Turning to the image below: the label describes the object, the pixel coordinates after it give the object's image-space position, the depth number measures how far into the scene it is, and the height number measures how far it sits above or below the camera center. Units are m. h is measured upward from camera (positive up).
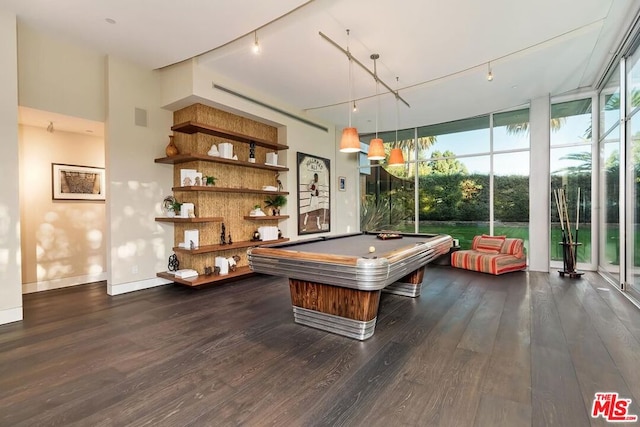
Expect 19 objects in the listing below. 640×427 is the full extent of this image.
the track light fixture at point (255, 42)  3.54 +2.06
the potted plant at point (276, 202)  6.06 +0.17
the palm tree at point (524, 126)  5.95 +1.73
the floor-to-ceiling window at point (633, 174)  3.87 +0.47
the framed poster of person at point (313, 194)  6.65 +0.38
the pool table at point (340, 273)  2.46 -0.56
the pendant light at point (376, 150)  3.98 +0.80
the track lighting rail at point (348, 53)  3.60 +2.04
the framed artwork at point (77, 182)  4.87 +0.49
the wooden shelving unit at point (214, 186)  4.79 +0.42
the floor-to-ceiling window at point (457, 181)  6.45 +0.71
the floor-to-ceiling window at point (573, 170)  5.67 +0.76
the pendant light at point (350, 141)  3.61 +0.83
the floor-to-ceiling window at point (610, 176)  4.57 +0.55
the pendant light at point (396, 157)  4.40 +0.78
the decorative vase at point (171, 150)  4.74 +0.96
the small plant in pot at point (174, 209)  4.84 +0.03
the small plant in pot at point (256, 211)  5.74 -0.02
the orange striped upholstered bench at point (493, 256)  5.60 -0.90
